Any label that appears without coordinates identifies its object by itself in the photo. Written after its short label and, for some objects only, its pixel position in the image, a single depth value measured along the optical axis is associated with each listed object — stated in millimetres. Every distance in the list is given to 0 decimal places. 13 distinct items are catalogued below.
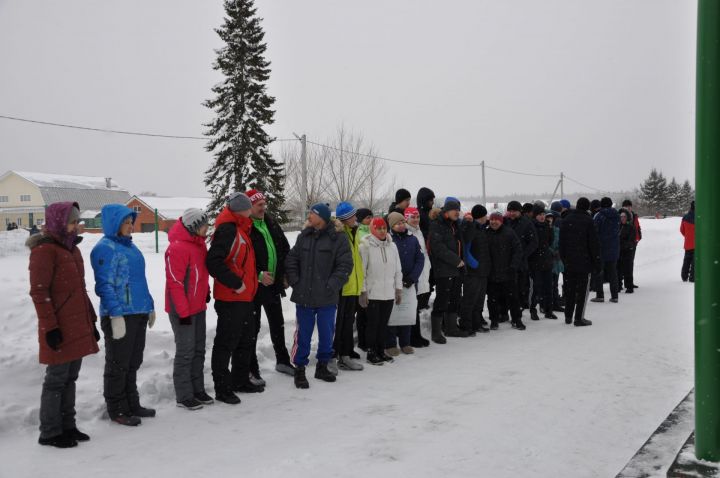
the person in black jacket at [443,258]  9031
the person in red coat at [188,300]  5734
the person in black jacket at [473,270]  9711
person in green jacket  7469
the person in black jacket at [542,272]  11367
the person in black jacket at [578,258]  10289
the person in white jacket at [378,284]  7773
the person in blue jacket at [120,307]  5270
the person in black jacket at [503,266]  10180
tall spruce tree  30719
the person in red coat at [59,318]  4715
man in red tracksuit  5938
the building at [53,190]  62656
